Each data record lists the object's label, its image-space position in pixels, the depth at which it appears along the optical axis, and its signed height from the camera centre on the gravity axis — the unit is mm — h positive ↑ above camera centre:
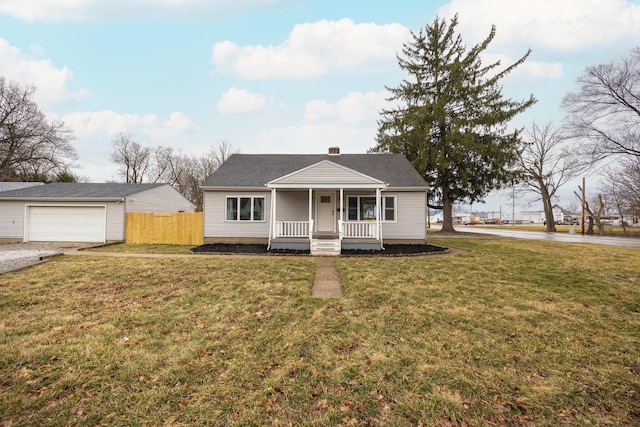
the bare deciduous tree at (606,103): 19688 +8858
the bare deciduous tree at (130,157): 36188 +8553
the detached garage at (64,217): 14578 +194
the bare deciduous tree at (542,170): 30234 +5352
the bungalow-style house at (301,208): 13969 +602
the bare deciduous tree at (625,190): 23562 +2562
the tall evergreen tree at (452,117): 20453 +8015
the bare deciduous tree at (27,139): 25203 +7828
